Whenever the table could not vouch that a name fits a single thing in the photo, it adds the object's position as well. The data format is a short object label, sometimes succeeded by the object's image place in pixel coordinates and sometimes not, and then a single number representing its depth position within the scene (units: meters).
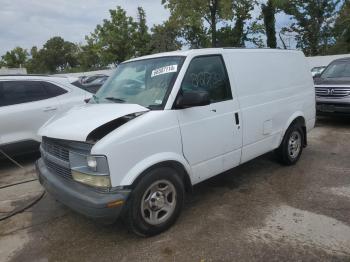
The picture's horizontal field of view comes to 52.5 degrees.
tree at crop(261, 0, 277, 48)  36.69
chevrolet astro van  3.37
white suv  6.27
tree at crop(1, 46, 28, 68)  58.69
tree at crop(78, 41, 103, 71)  51.62
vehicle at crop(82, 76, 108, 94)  7.36
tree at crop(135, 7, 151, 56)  39.91
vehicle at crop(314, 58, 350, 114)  8.72
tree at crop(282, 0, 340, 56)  40.25
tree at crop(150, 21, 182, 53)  32.25
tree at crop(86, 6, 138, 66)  39.22
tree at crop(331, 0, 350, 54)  36.62
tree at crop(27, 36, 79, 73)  67.19
